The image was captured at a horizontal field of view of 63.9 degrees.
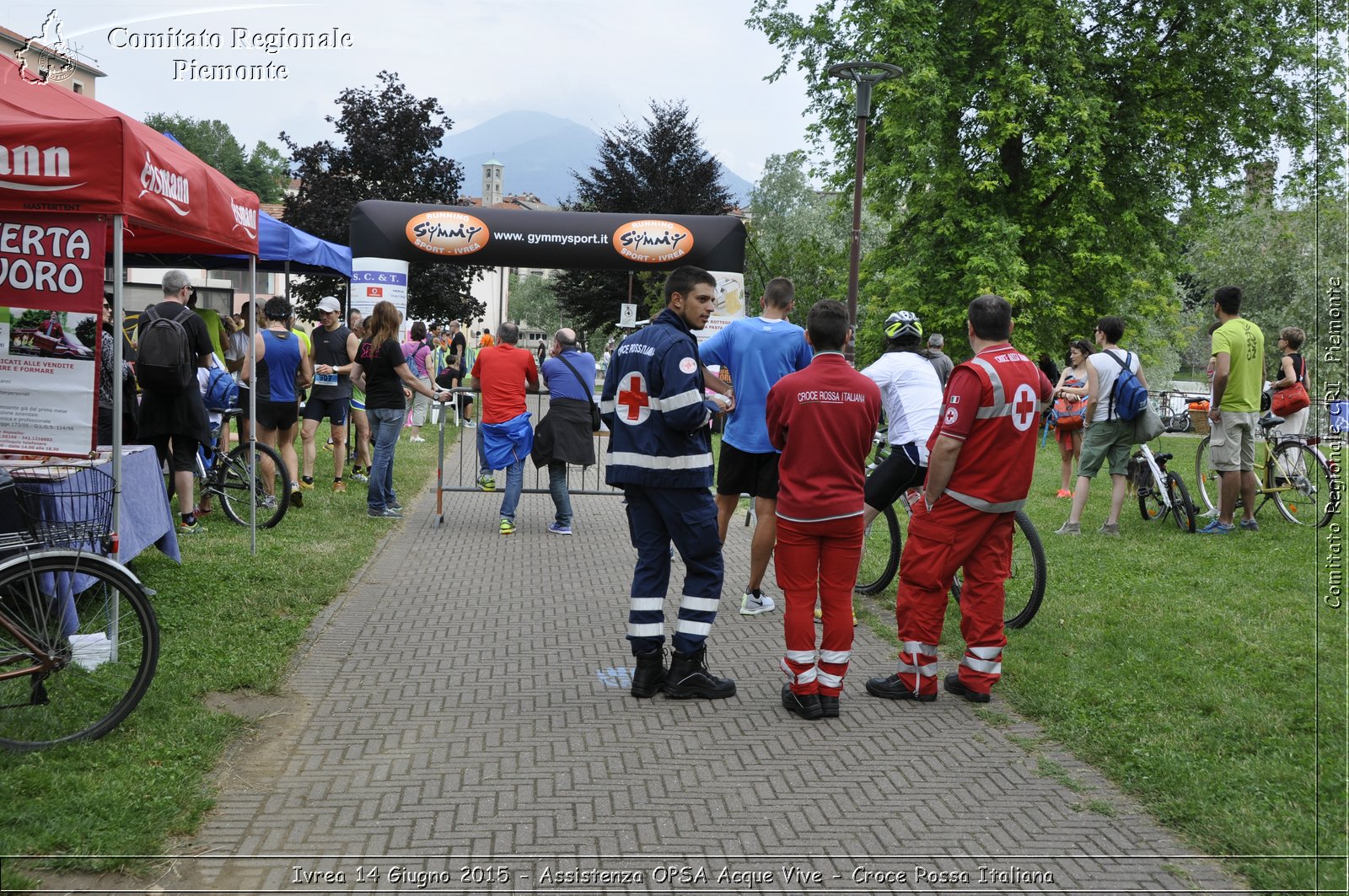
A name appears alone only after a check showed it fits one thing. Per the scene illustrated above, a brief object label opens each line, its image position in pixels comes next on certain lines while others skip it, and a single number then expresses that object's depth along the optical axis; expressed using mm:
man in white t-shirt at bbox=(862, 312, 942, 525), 7109
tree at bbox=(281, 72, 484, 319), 36375
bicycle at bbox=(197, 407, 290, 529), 10203
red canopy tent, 5109
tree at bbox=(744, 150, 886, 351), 29969
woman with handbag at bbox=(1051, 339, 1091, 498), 13391
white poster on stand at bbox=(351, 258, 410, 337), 15305
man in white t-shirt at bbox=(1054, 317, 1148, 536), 10516
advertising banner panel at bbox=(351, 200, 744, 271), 15367
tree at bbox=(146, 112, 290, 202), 74225
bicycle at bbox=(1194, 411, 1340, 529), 10523
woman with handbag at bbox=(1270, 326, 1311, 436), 10977
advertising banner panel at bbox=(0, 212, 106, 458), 5316
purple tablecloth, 6754
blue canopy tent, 11092
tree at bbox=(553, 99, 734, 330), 47188
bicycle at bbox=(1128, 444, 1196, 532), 10820
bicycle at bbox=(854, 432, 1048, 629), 6953
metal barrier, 11602
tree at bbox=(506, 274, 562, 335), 103262
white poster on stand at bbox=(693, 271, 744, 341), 15688
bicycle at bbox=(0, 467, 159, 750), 4449
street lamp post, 17031
